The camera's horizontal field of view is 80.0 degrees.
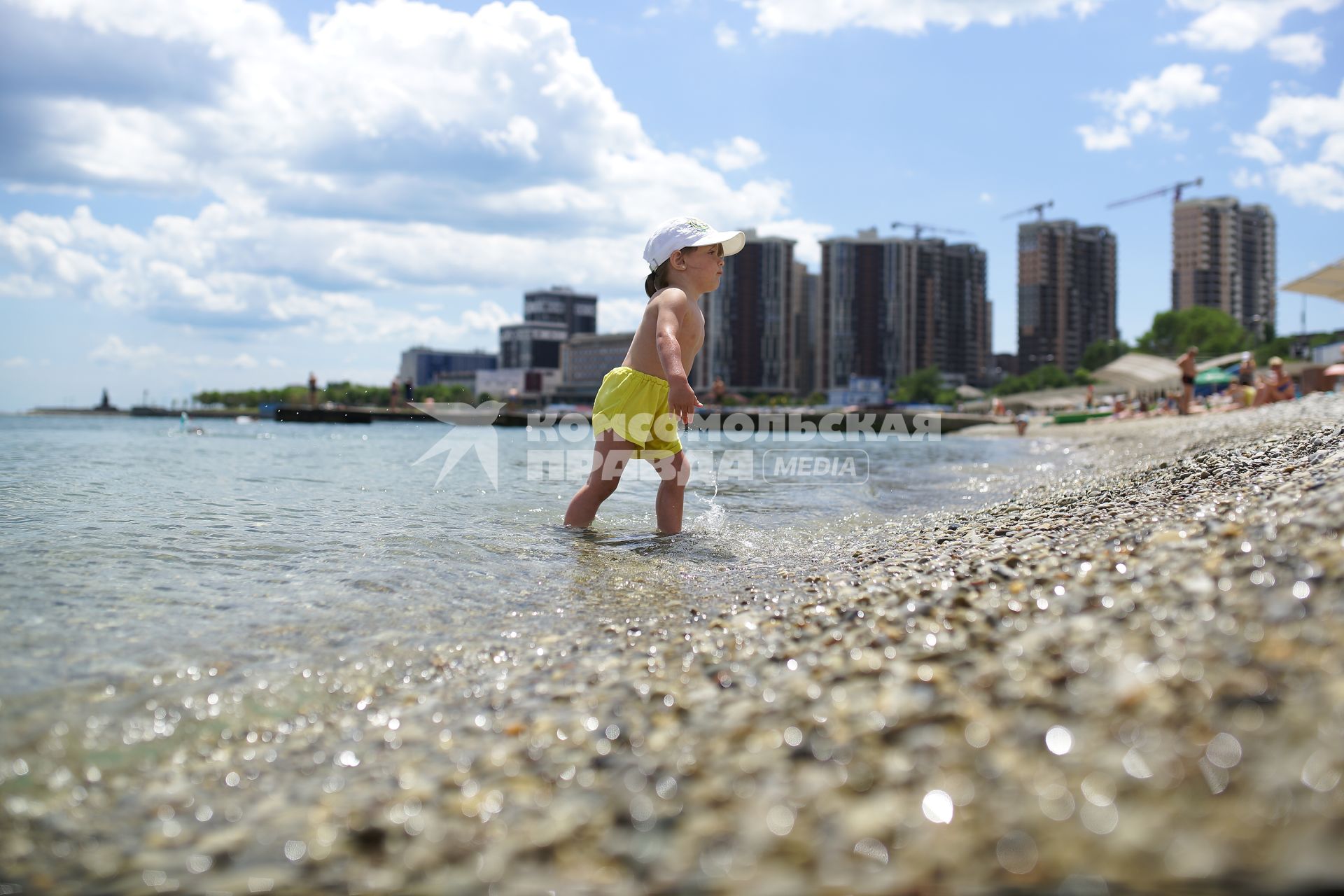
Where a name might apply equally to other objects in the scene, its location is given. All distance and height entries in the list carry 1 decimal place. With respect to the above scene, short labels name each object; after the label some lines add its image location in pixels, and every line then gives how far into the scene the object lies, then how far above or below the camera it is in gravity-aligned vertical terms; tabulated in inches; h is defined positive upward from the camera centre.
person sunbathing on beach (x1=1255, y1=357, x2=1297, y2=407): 840.9 +33.1
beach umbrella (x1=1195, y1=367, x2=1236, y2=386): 1416.1 +72.9
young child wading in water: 199.3 +10.9
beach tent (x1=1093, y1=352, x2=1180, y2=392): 1459.2 +88.0
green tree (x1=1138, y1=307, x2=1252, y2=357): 3390.7 +380.2
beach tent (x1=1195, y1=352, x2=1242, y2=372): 1656.0 +120.8
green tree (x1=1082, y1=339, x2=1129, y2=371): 3951.8 +331.2
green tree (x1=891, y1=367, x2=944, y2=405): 4315.7 +170.2
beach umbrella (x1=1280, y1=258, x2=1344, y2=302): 686.5 +120.0
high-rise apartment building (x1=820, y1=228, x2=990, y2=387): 4972.9 +725.3
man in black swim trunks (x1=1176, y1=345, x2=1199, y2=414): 888.3 +48.5
